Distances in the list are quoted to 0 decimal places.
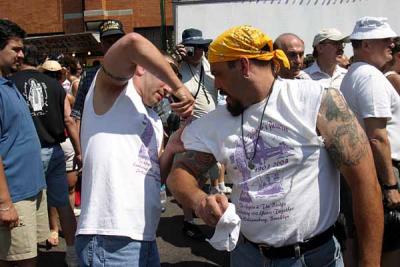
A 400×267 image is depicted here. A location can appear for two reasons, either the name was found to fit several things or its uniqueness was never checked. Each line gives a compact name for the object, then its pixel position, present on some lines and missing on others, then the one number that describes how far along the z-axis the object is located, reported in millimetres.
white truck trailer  11188
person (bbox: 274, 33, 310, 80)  3887
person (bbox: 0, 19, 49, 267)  3129
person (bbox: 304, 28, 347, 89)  4727
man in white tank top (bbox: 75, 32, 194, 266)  2099
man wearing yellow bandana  1897
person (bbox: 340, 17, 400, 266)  2910
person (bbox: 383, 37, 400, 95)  3443
